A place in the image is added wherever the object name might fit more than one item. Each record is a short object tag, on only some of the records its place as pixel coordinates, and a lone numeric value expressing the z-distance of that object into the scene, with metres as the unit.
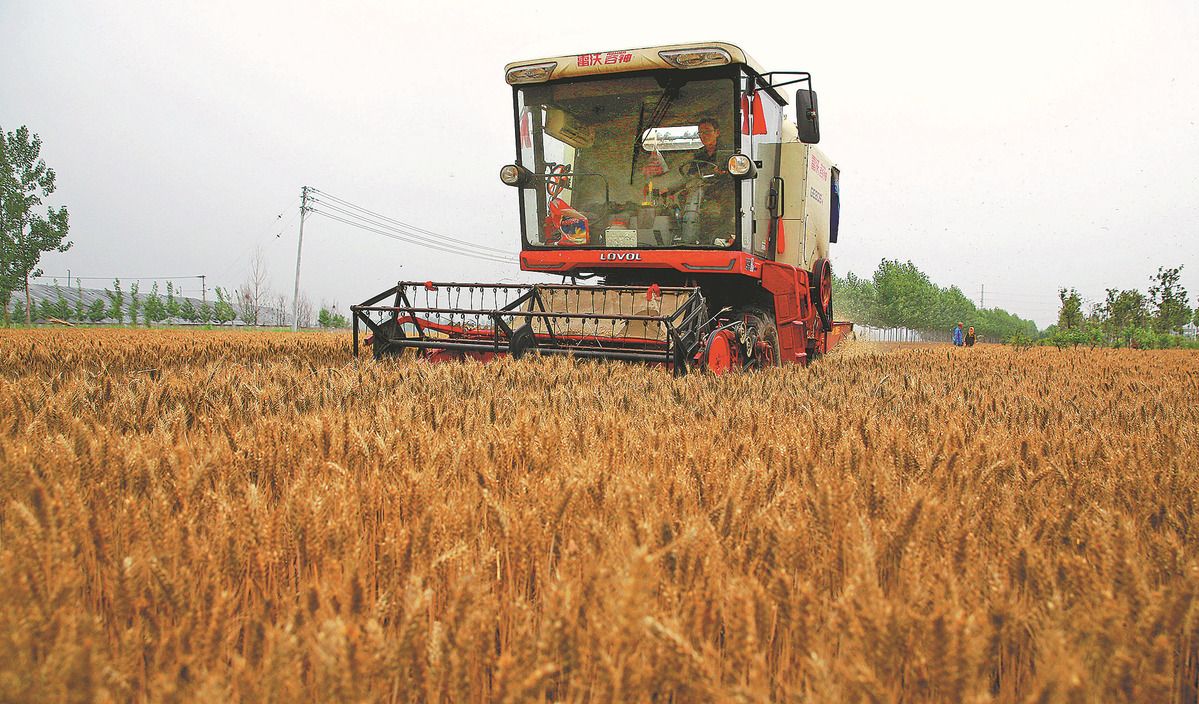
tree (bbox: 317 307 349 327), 65.21
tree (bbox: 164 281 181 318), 62.23
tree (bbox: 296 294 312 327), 71.18
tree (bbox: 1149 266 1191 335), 45.56
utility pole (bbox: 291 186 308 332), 44.77
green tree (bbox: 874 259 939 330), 71.31
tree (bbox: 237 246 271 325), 66.36
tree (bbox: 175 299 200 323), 61.52
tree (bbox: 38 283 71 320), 47.44
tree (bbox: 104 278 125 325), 50.08
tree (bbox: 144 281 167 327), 53.02
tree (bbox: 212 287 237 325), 63.44
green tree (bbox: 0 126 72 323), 46.09
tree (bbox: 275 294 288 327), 76.69
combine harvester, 6.77
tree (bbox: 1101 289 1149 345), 47.16
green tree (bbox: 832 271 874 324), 66.36
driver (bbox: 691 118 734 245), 7.24
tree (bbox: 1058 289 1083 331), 43.47
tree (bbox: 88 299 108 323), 48.91
